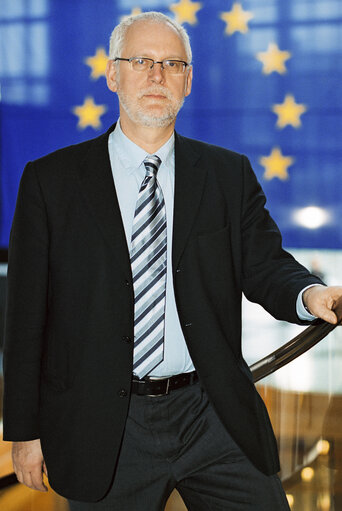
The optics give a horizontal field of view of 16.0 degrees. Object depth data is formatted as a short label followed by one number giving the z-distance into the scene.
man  2.31
